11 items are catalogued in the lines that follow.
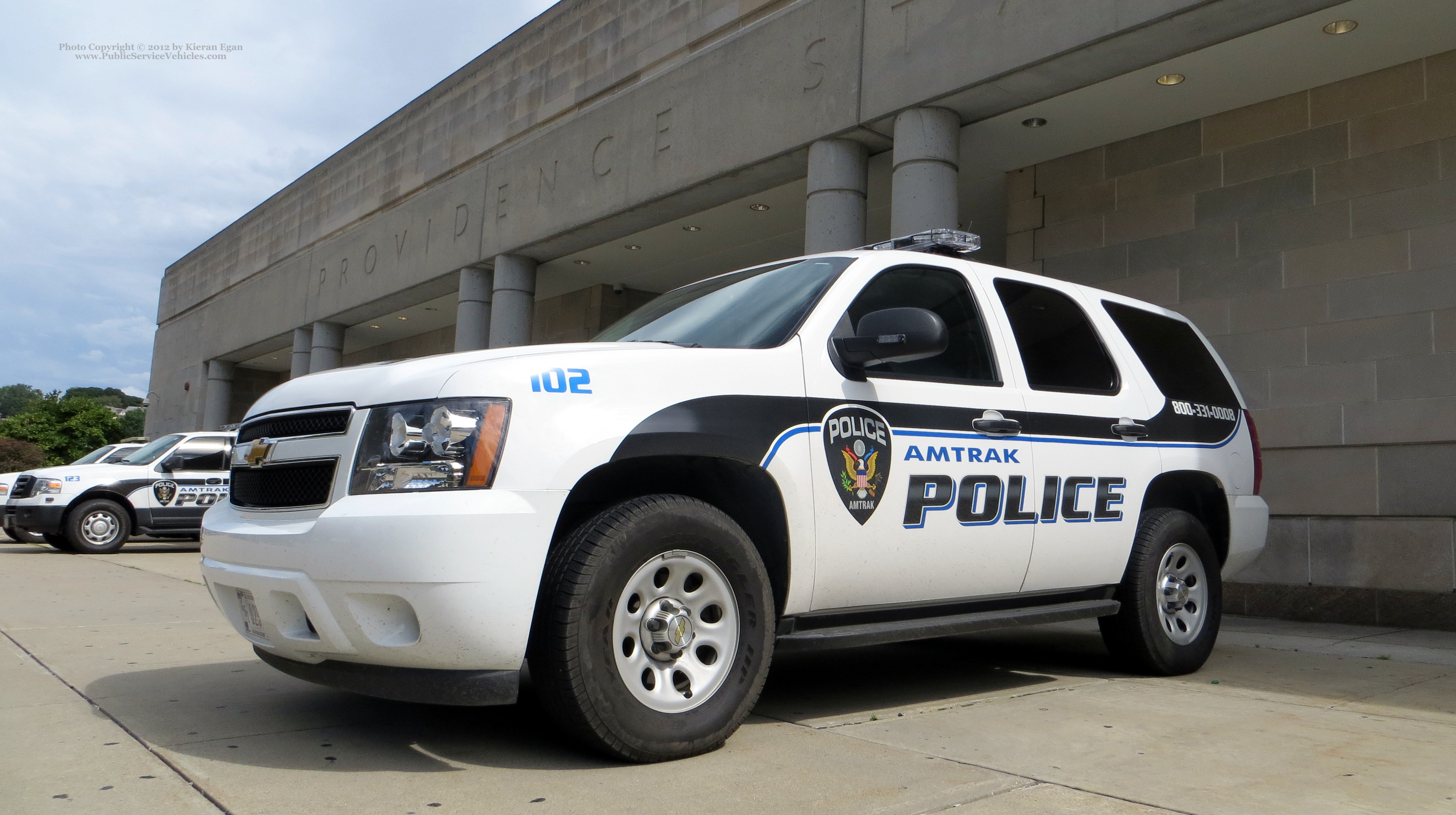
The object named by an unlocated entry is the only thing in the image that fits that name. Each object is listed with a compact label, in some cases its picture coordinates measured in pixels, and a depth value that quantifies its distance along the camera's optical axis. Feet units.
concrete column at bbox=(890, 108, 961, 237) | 31.40
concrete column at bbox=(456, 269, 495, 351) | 56.03
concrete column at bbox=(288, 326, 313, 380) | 77.92
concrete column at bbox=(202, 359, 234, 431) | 96.02
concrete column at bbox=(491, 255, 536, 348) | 51.80
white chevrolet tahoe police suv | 10.64
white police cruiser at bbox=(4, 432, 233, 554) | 44.86
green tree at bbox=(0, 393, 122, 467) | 133.69
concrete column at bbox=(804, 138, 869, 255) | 33.88
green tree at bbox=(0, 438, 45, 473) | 108.37
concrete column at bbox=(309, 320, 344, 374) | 74.33
